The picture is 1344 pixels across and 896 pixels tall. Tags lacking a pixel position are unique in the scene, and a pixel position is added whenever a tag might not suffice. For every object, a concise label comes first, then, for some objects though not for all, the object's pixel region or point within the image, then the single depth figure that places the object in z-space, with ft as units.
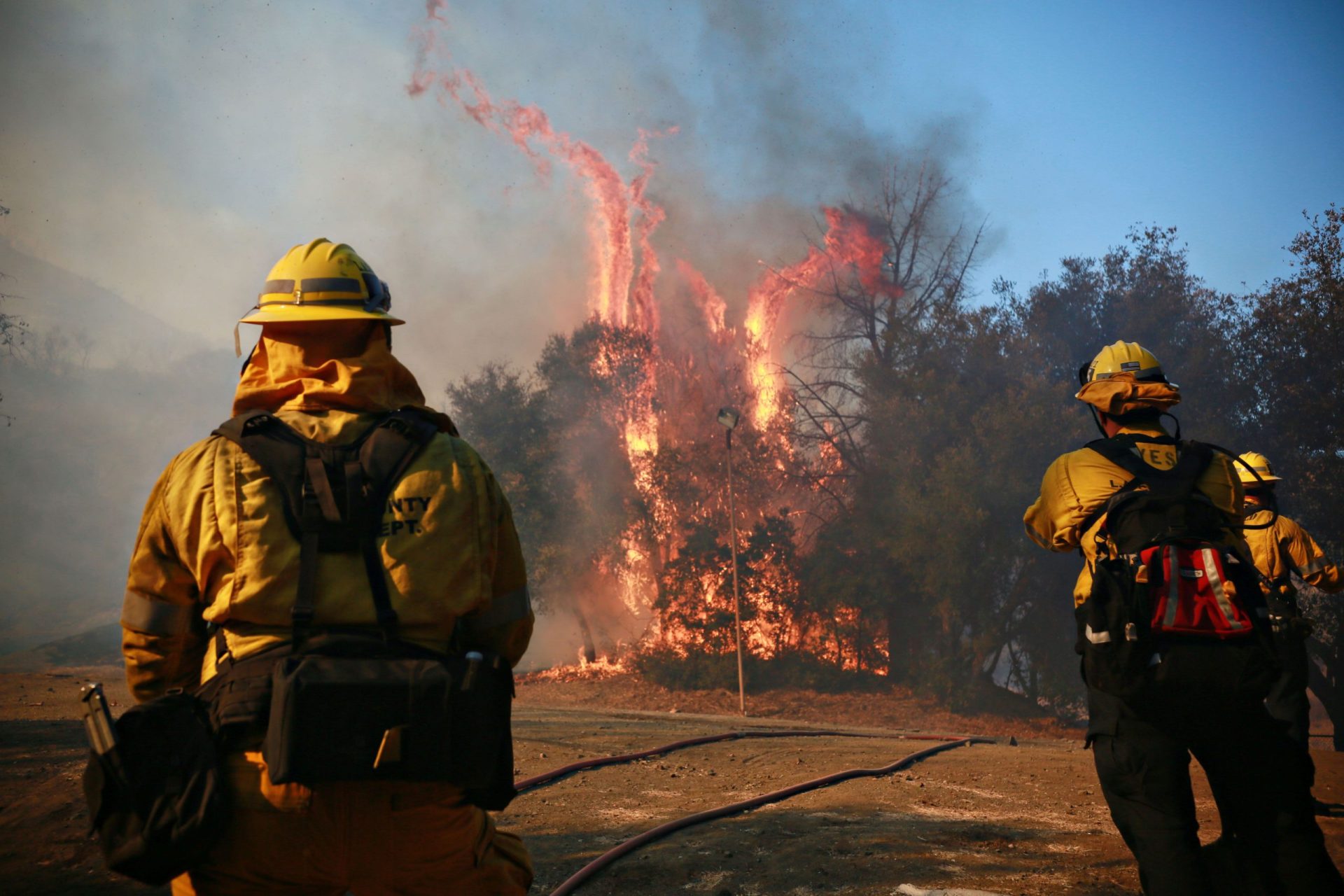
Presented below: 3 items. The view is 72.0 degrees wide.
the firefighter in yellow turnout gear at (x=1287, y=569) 17.12
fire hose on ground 14.84
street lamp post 62.28
